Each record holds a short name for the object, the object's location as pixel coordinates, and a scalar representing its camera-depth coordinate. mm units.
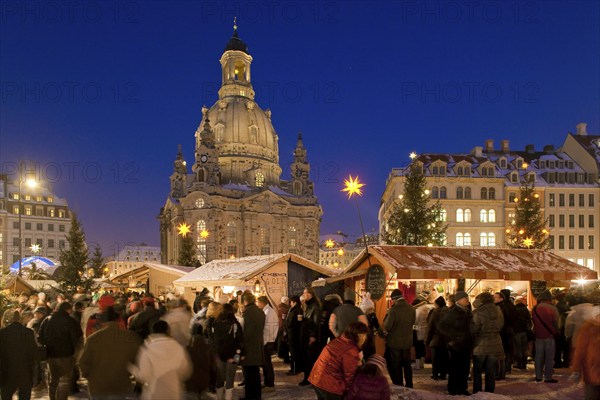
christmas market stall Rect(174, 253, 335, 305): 23536
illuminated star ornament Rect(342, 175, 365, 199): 20125
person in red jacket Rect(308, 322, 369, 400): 6828
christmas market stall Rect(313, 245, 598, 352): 17297
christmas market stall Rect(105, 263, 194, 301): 30672
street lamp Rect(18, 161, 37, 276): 22991
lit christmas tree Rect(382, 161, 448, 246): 39531
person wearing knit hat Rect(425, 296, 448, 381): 12430
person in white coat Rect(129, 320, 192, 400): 6277
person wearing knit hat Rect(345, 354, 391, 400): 6461
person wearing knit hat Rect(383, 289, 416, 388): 11555
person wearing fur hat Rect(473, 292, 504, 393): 10859
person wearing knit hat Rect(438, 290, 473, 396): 10766
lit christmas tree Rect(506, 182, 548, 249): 49875
